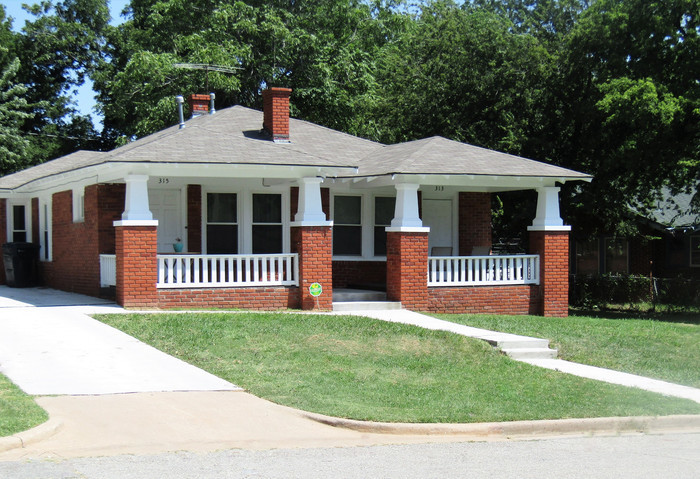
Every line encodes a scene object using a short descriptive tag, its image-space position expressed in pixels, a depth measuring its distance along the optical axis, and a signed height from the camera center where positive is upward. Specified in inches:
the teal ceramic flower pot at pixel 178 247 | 774.9 -24.1
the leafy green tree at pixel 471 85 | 1122.2 +178.2
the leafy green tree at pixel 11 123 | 1471.5 +168.3
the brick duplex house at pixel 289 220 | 685.3 -0.4
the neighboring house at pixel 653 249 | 1213.1 -43.8
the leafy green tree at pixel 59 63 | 1695.4 +306.5
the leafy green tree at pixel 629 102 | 885.8 +119.7
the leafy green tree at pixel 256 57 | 1291.8 +248.1
